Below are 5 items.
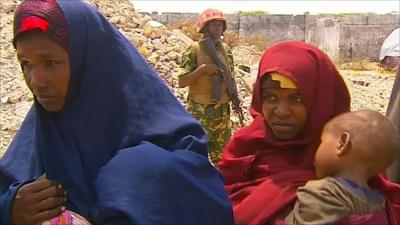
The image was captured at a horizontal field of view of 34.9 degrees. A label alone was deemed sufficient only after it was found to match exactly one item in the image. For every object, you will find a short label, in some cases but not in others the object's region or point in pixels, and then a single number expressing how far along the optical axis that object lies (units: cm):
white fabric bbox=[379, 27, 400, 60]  1414
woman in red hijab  178
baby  158
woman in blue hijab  156
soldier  542
